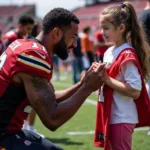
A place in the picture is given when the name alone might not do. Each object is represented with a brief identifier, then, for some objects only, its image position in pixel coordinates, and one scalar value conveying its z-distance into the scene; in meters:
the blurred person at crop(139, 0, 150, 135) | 5.41
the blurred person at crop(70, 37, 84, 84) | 12.75
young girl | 3.22
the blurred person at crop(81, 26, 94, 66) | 12.55
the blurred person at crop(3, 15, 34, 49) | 6.51
